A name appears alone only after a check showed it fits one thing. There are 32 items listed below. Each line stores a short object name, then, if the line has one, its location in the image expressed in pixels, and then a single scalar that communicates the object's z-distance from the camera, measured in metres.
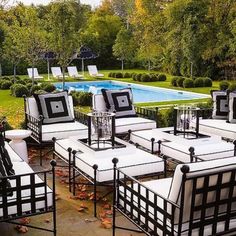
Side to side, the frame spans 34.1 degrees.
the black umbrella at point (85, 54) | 23.12
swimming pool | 14.43
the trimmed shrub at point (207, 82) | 17.50
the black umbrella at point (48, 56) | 20.14
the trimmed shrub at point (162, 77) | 20.17
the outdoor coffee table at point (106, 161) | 4.21
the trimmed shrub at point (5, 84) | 15.54
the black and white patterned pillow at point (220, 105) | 7.02
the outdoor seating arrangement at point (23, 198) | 3.13
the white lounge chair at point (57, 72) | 19.67
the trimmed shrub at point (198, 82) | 17.33
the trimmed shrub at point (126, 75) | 22.01
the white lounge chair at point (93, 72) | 21.42
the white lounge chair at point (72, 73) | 20.45
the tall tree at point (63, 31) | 12.72
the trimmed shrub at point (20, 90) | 13.20
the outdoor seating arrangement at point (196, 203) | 2.59
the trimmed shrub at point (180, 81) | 17.30
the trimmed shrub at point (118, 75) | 21.63
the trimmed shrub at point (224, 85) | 14.62
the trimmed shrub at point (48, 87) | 13.70
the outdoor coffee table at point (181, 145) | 4.85
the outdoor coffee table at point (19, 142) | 5.54
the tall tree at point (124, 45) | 24.72
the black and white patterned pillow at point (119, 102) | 7.04
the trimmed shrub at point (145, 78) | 19.50
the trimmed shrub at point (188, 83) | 16.98
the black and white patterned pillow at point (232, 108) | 6.64
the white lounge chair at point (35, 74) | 18.78
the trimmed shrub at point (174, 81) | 17.58
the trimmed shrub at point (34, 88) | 13.04
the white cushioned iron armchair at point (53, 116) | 6.09
